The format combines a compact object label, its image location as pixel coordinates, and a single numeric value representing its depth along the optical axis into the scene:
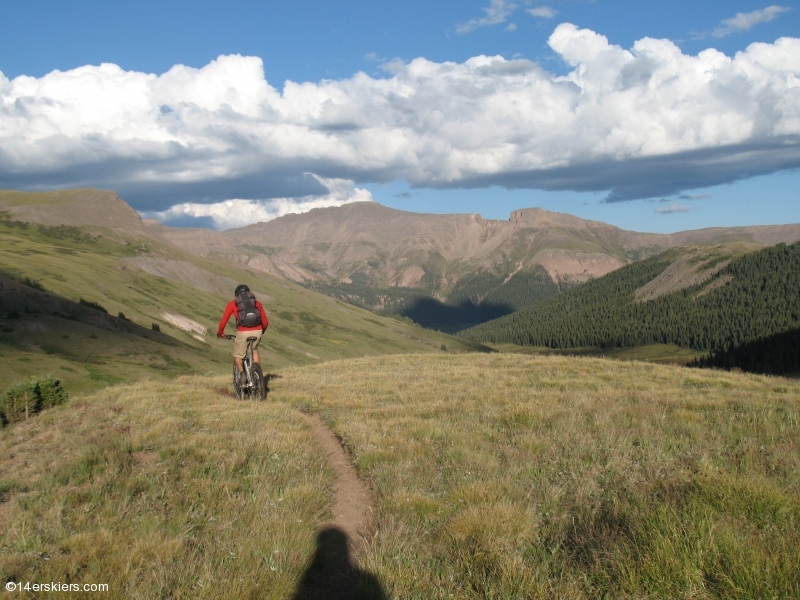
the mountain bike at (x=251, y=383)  18.58
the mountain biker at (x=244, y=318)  18.11
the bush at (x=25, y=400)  18.36
